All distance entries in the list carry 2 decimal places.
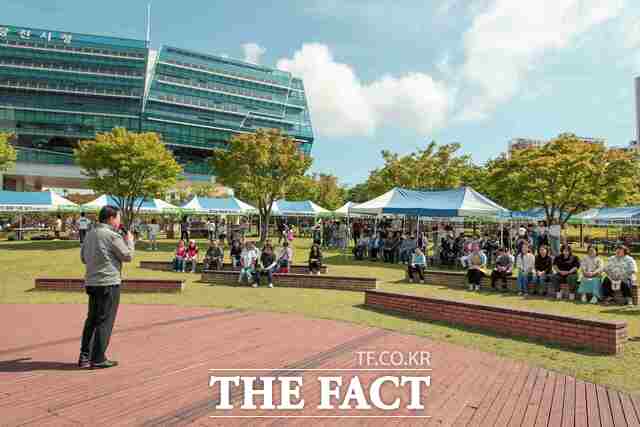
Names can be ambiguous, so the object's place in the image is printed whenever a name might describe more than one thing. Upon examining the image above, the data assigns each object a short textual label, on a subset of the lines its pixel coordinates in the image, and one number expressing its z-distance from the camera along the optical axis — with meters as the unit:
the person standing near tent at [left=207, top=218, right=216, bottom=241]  27.50
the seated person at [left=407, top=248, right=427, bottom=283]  12.21
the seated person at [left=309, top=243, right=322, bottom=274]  12.78
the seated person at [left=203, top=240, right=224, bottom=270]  13.41
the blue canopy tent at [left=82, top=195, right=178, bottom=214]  28.29
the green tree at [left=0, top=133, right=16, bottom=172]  28.67
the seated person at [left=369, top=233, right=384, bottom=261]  18.59
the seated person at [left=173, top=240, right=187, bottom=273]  13.90
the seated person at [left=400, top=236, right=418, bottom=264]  16.42
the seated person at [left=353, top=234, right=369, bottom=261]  18.76
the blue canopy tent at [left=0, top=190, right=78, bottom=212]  24.33
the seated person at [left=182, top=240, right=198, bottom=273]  14.01
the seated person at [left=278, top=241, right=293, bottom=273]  12.76
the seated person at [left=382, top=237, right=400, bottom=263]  17.86
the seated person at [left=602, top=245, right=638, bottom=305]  8.99
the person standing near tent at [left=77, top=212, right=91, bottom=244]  21.95
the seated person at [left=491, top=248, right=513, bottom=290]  10.95
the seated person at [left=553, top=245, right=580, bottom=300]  9.88
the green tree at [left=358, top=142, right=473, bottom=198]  32.97
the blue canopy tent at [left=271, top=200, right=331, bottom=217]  31.00
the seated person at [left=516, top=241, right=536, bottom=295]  10.45
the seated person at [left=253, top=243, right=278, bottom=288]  11.47
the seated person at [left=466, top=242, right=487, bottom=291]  11.23
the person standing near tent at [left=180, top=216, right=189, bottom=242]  25.30
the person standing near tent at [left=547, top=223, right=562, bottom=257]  16.47
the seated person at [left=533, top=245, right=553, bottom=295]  10.34
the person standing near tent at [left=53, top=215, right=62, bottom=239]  29.86
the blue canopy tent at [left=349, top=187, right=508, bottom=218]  16.12
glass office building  69.94
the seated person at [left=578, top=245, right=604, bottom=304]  9.38
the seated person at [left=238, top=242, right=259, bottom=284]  11.66
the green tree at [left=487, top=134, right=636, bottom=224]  24.20
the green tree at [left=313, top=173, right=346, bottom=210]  60.34
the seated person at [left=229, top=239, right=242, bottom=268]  13.57
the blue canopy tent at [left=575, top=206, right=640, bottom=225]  22.11
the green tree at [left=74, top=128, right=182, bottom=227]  25.13
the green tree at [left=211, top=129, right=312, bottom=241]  26.39
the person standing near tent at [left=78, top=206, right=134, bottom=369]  4.65
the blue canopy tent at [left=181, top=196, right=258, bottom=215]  29.47
